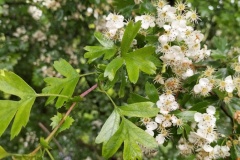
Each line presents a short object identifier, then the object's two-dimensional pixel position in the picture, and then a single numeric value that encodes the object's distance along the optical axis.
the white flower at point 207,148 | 0.29
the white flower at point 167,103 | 0.28
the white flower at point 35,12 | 0.63
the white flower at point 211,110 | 0.29
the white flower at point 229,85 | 0.30
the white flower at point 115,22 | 0.30
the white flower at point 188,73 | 0.30
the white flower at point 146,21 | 0.30
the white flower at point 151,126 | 0.29
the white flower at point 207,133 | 0.28
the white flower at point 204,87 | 0.30
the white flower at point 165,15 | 0.30
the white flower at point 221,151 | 0.29
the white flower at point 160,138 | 0.29
